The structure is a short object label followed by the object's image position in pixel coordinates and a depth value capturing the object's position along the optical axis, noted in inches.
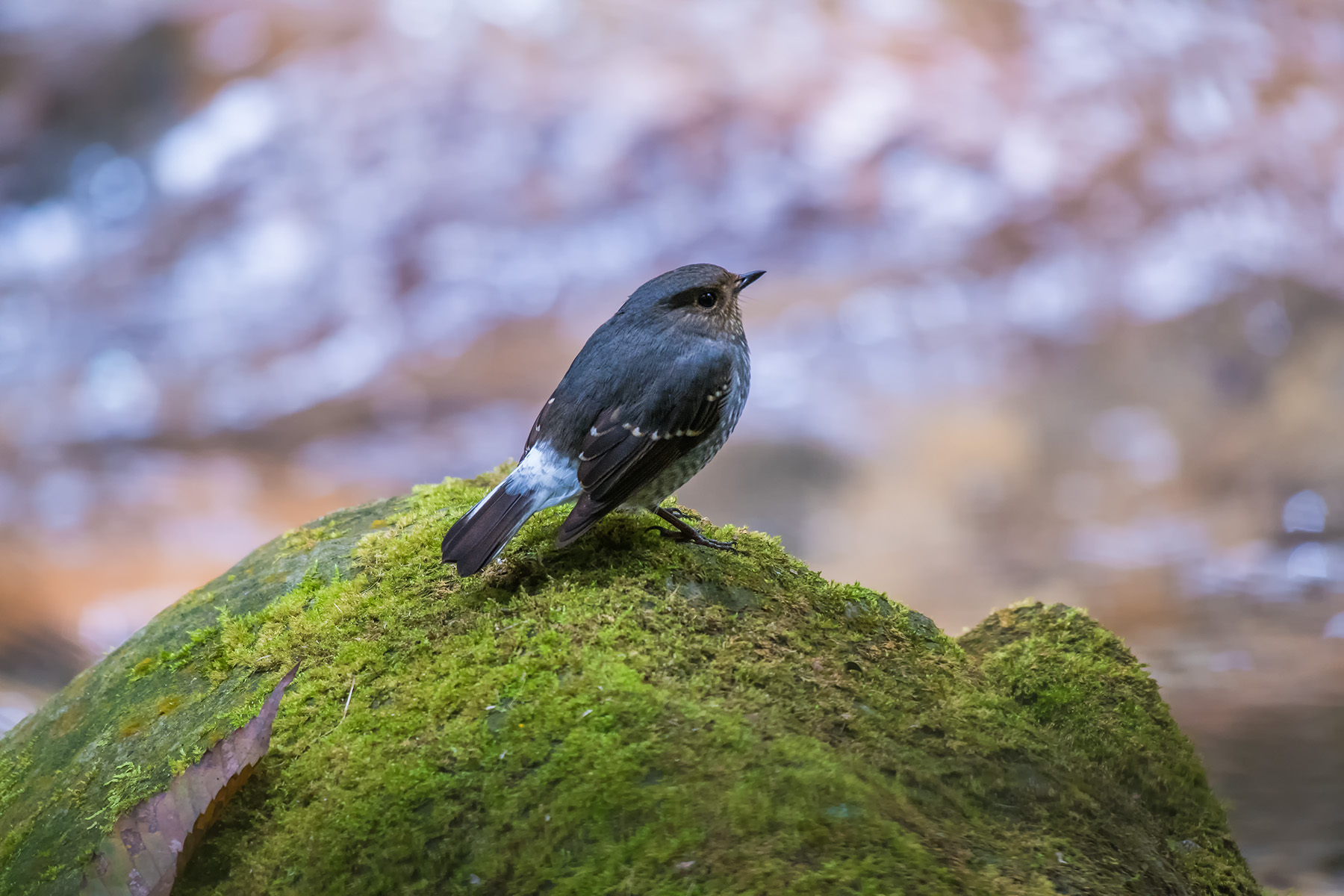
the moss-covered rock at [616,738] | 155.7
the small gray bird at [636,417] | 227.6
